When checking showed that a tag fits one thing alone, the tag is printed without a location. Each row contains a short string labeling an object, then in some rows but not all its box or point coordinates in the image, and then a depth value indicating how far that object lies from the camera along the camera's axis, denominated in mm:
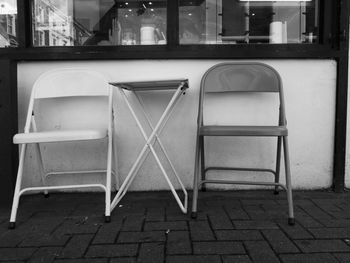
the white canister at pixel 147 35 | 3576
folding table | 2814
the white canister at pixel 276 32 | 3596
